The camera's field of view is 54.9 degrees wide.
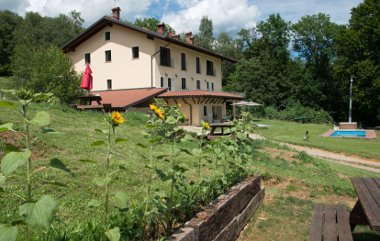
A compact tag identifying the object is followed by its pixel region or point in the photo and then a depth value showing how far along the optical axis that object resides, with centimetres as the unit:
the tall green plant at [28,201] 158
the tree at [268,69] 4981
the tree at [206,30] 6675
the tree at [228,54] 6103
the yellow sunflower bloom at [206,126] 402
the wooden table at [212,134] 1136
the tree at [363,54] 3762
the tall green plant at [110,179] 219
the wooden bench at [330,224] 362
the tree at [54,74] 2298
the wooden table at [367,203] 301
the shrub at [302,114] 4316
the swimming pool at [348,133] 2625
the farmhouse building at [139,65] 2587
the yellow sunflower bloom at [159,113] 316
